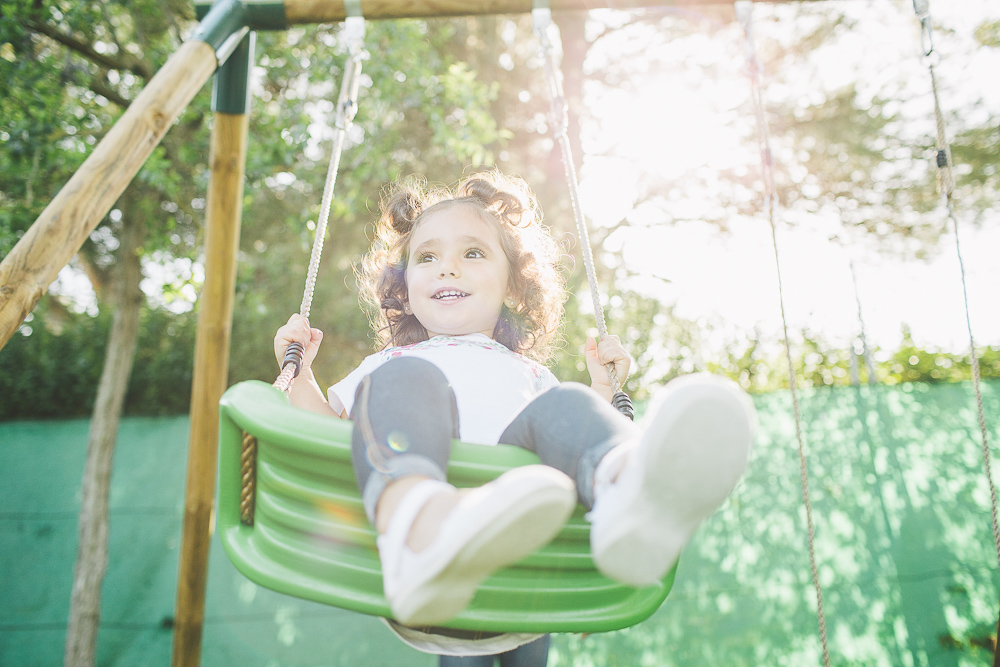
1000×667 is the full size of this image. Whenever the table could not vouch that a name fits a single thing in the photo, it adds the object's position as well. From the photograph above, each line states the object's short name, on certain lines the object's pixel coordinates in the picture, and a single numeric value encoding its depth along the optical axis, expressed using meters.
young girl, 0.62
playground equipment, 1.10
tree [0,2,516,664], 2.52
